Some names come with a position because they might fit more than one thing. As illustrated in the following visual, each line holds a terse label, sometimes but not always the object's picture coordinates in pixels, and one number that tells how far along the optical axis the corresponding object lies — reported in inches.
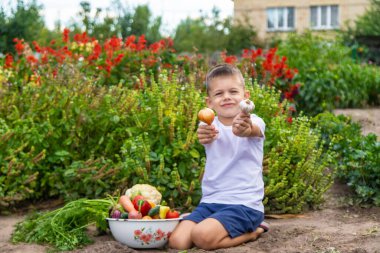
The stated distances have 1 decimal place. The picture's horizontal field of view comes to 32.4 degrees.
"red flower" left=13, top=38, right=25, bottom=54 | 308.0
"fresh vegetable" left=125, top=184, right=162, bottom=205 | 164.4
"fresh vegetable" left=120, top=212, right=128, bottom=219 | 154.3
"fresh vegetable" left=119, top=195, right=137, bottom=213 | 156.0
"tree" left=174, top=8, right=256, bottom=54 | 816.3
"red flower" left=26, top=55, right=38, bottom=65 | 295.4
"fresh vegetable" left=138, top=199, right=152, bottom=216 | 155.7
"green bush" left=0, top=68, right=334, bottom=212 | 186.1
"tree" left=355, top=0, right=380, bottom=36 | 765.3
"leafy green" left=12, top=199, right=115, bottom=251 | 158.7
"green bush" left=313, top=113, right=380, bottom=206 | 206.1
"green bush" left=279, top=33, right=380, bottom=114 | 337.4
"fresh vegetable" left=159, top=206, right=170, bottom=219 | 155.9
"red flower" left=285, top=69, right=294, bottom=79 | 307.4
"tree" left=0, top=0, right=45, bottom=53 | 564.7
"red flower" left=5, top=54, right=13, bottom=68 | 293.7
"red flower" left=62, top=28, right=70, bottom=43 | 340.5
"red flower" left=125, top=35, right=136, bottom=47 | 321.9
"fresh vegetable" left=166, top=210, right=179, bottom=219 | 156.7
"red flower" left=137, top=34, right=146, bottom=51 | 315.3
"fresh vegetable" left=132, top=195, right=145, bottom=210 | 157.1
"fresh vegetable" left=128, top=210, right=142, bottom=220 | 153.1
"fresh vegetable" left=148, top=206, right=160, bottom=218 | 154.2
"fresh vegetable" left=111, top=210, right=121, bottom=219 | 155.8
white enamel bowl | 151.9
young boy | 151.7
